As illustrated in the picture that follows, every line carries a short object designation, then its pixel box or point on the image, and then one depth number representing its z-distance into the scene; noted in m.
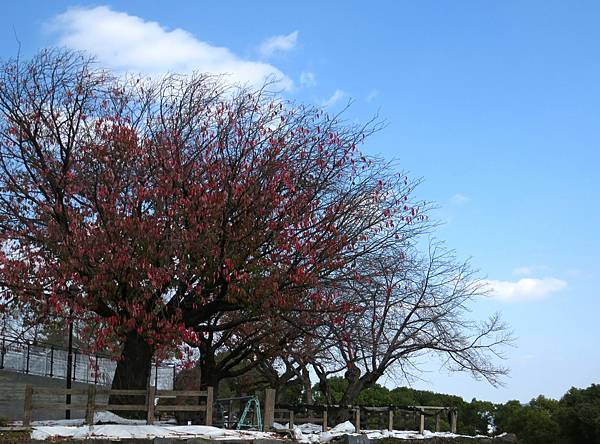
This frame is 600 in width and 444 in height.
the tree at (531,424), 51.38
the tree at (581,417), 46.19
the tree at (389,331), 26.67
